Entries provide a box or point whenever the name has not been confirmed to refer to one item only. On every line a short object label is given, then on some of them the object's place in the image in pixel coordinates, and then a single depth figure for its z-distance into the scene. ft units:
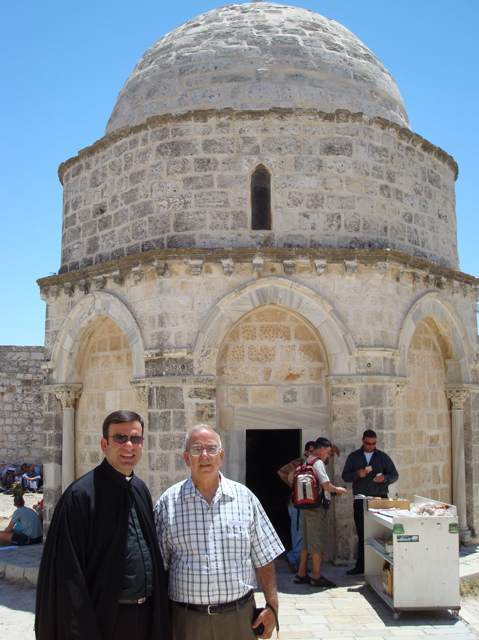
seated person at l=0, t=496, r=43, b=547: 32.24
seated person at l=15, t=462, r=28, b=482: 57.81
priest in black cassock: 10.28
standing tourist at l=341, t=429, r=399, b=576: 24.82
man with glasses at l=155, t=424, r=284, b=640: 11.35
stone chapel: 26.89
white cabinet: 20.48
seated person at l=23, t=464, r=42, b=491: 56.13
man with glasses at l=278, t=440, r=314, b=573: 25.45
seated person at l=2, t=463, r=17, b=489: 57.47
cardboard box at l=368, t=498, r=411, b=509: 22.75
